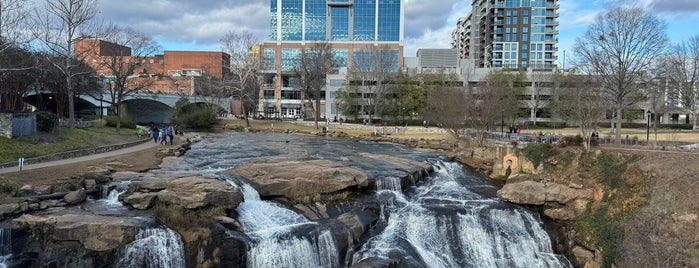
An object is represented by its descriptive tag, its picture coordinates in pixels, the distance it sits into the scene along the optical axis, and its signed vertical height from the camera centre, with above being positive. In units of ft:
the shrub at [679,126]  210.38 -2.16
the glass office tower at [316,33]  346.13 +69.25
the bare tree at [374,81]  252.21 +22.00
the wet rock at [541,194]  71.87 -12.13
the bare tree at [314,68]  237.86 +27.61
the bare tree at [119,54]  135.39 +21.86
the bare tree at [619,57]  116.67 +17.68
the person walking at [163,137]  123.06 -6.10
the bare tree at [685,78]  176.97 +18.72
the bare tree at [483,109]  126.82 +3.18
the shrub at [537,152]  88.02 -6.59
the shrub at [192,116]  210.18 -0.08
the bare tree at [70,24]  112.27 +23.67
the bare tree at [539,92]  264.52 +17.44
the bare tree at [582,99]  102.83 +7.44
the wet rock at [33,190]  56.85 -10.21
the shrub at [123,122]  149.38 -2.58
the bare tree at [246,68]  223.26 +25.90
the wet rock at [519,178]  81.42 -10.89
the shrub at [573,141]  91.61 -4.32
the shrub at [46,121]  92.73 -1.57
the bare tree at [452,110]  139.03 +3.09
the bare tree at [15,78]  126.00 +10.59
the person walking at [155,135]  127.44 -5.76
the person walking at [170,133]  123.96 -5.23
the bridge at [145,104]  207.21 +5.96
